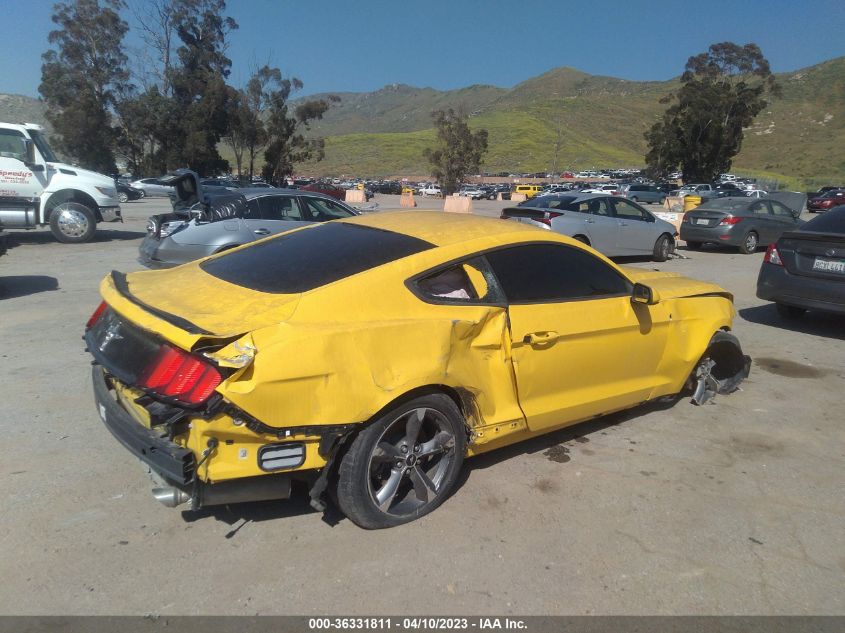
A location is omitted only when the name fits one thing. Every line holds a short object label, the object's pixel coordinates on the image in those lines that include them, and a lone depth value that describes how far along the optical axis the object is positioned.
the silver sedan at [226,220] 8.98
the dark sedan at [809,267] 7.17
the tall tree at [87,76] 48.12
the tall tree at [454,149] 51.84
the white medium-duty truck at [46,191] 13.30
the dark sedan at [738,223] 15.29
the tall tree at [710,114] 50.97
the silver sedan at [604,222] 11.95
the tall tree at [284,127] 47.19
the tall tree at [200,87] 46.50
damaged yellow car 2.82
